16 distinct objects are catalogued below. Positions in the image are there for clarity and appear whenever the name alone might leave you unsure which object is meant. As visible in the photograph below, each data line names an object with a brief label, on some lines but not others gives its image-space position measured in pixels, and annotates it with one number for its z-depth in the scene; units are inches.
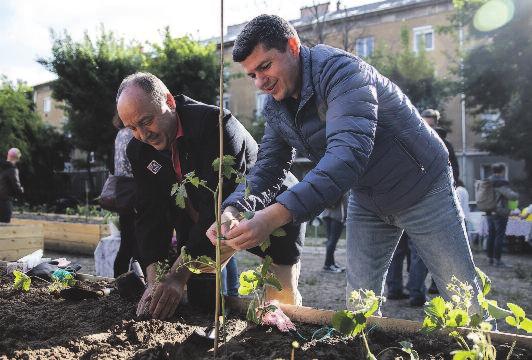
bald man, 84.7
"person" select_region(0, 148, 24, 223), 300.5
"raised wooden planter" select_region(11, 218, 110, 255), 322.0
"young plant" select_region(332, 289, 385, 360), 54.4
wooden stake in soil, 58.5
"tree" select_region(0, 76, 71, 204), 861.8
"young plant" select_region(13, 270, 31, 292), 105.4
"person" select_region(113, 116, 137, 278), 143.9
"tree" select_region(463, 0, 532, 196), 572.7
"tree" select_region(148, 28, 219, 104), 686.5
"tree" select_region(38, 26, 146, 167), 699.4
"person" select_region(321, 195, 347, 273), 275.1
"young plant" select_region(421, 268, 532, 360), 45.7
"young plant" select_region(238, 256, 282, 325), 65.1
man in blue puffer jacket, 55.8
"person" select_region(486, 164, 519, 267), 304.8
